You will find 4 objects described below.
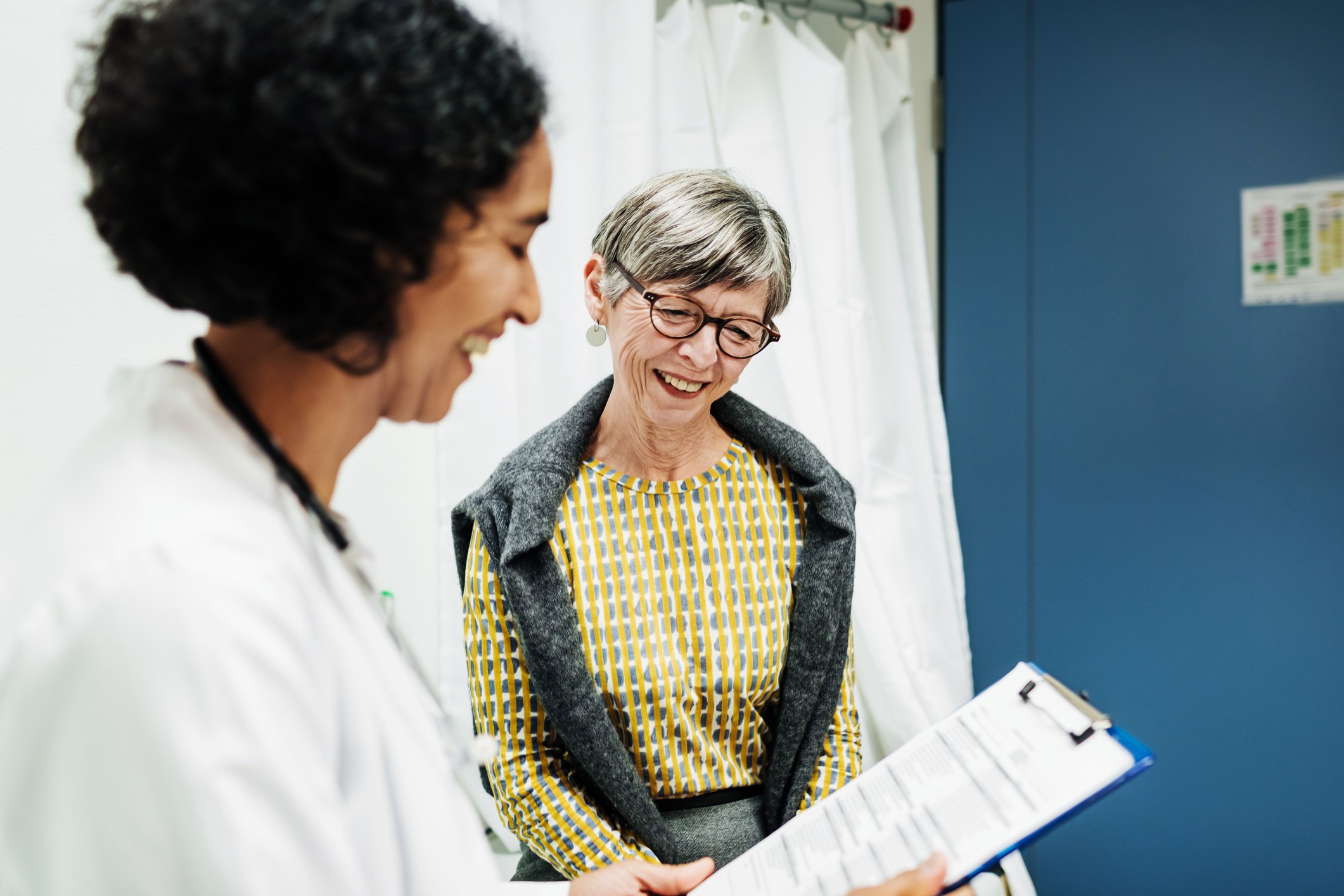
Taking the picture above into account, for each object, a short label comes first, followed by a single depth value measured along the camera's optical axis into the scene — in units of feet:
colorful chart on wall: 5.70
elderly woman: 3.41
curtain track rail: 5.91
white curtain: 4.97
